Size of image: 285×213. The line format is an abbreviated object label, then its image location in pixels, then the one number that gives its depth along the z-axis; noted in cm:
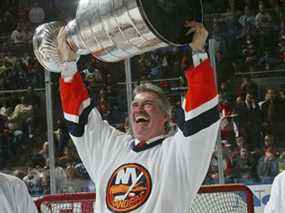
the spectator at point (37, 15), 932
